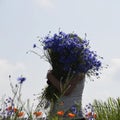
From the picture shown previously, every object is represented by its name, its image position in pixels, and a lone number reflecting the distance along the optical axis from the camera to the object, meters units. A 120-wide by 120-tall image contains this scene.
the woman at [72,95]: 4.64
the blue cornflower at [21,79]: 2.89
